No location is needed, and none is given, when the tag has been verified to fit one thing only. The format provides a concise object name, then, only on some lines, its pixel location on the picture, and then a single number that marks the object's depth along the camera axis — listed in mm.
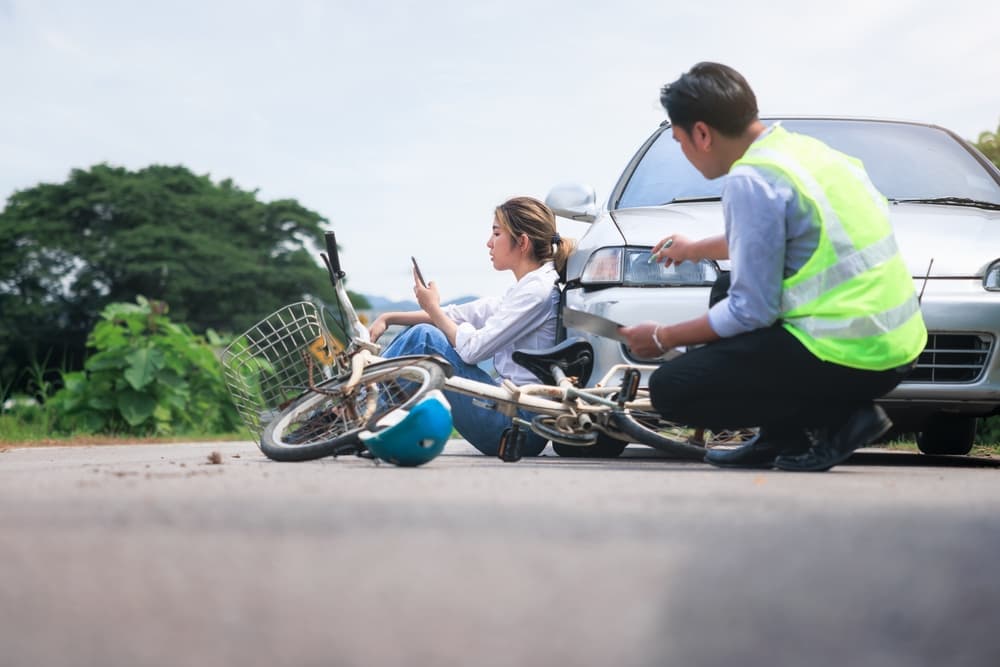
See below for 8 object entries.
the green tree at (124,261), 41531
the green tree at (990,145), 11617
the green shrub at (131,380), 9961
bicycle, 4609
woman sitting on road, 5172
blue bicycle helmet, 4121
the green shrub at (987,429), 9125
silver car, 4758
